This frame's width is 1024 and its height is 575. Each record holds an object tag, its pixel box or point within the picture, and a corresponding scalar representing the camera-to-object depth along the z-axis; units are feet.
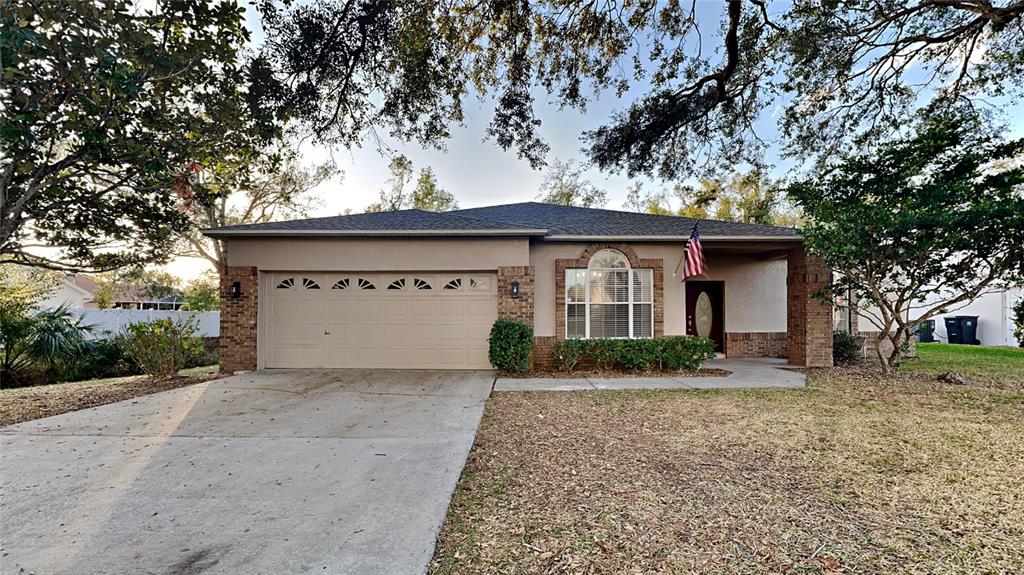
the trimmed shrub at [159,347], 27.27
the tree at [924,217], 25.03
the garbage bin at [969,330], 52.85
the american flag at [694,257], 29.07
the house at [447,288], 30.45
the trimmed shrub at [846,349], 35.86
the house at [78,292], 97.28
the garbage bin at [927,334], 56.75
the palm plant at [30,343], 28.02
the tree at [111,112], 16.22
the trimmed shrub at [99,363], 30.22
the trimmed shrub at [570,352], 30.55
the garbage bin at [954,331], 53.93
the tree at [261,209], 66.33
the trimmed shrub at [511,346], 28.96
